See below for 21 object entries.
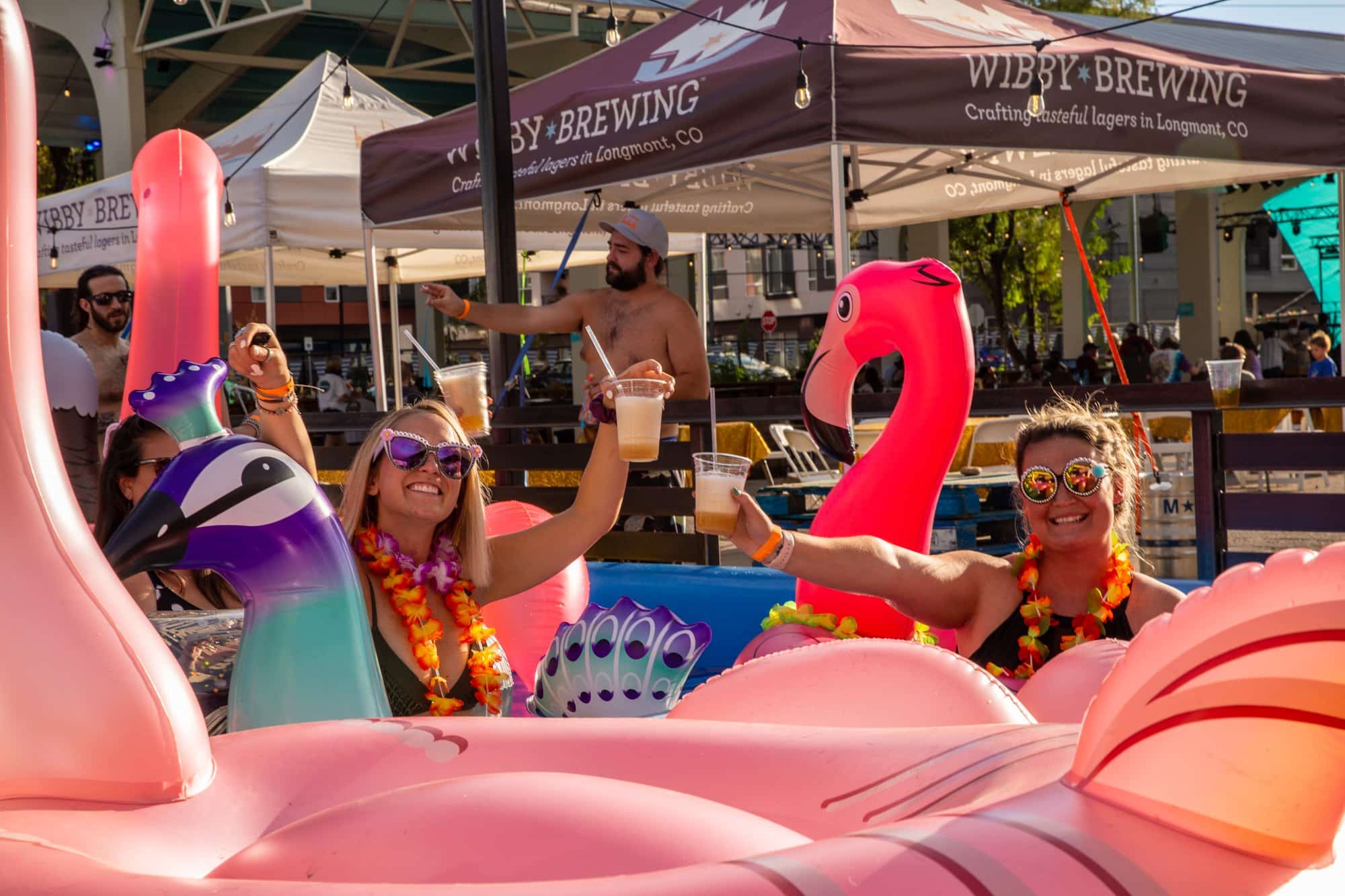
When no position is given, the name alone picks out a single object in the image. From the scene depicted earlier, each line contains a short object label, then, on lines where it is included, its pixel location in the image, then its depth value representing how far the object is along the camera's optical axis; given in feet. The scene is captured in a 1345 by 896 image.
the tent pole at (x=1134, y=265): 71.95
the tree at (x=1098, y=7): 62.44
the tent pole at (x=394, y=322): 40.06
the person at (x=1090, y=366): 50.08
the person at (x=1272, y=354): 59.47
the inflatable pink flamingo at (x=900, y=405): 10.91
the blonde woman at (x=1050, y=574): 9.25
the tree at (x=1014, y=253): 67.41
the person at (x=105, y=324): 17.29
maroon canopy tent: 16.94
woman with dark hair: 9.02
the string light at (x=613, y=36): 22.71
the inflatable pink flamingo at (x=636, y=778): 3.00
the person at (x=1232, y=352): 37.48
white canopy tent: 29.01
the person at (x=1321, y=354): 37.60
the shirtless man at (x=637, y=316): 18.83
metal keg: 19.56
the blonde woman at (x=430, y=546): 8.19
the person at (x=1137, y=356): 53.21
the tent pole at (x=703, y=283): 40.99
